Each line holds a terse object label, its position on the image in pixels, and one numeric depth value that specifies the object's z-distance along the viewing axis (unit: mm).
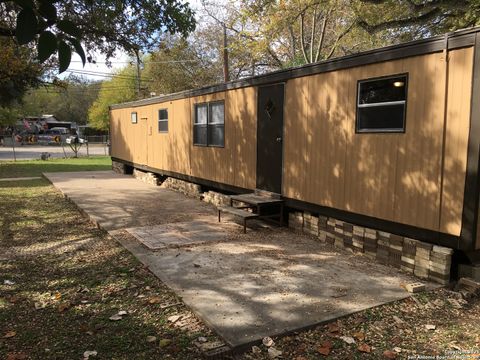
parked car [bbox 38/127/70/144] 45516
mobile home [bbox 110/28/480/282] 4262
